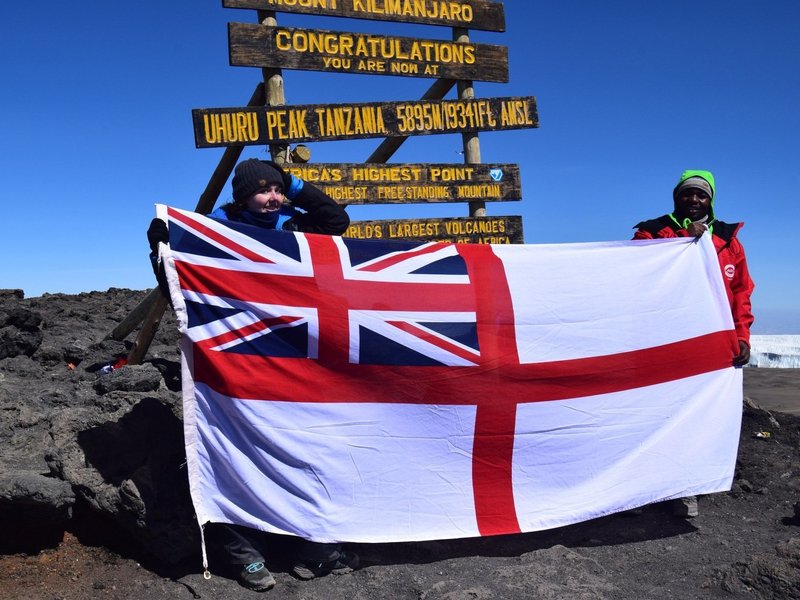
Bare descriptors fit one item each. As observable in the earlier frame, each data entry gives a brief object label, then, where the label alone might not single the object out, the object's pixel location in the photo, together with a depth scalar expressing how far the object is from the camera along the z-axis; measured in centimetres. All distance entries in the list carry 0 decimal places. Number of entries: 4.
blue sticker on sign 673
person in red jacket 482
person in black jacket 372
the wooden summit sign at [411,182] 606
